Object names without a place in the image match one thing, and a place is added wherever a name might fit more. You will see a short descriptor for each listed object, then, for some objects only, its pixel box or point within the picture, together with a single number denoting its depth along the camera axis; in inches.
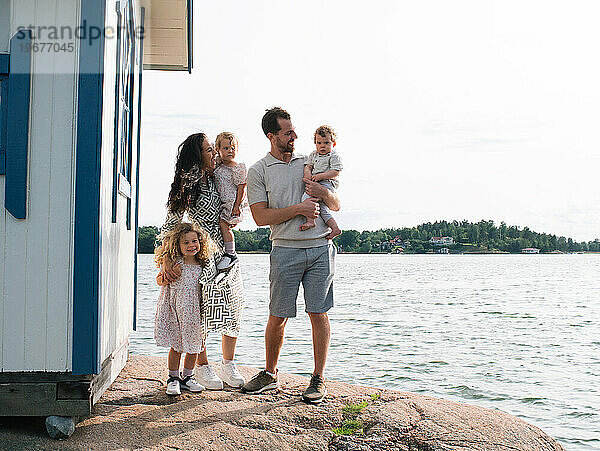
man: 210.1
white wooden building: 164.2
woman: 210.7
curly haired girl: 205.3
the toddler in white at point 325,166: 212.8
